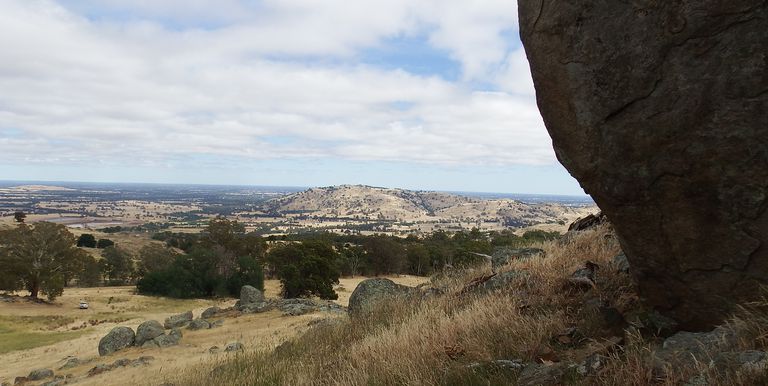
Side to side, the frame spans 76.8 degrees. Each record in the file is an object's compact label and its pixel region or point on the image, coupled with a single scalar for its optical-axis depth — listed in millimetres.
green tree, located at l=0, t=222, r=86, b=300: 47375
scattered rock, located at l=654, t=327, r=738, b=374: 3531
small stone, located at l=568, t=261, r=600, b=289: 6254
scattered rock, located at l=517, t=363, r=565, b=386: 3898
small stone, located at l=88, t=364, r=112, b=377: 16969
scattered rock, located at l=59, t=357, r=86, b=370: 19875
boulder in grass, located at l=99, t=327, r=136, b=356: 21688
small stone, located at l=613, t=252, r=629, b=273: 6178
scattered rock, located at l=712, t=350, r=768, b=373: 2992
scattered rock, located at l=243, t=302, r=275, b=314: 29516
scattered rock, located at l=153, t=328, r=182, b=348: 21411
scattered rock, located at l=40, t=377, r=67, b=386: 16153
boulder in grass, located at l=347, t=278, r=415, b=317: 10885
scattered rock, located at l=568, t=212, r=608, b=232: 11336
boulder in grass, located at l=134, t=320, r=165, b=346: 22234
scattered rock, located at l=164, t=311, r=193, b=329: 27019
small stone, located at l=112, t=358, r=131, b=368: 17520
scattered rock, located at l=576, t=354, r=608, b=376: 3845
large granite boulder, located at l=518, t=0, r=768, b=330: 3623
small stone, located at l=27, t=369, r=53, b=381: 18125
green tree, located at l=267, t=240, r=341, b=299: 44994
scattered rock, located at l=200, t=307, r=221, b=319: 30406
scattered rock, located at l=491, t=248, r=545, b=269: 10312
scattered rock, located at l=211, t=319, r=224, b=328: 26473
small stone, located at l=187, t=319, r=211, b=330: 25828
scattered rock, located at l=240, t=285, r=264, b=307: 32875
